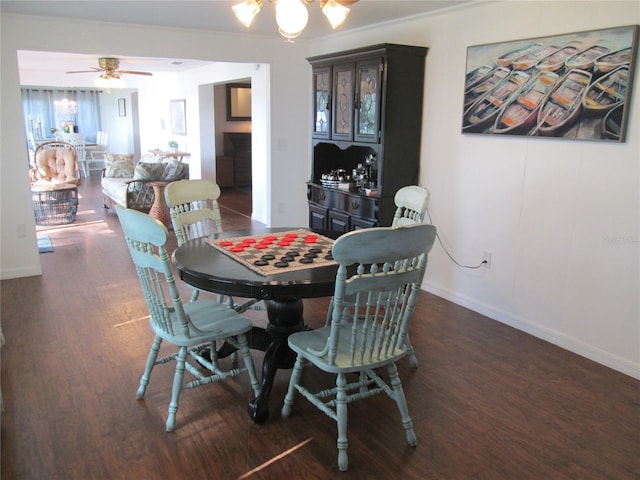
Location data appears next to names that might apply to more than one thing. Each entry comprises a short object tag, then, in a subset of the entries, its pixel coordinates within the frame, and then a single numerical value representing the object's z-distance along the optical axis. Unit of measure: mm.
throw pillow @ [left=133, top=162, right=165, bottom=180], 6375
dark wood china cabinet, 3977
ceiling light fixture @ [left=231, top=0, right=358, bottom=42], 2207
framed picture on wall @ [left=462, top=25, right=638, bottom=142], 2793
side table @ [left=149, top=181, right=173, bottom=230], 6355
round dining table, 2195
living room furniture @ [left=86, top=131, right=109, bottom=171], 13008
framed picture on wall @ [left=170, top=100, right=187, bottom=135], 9414
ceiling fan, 6738
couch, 6391
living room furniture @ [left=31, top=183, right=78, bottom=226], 6680
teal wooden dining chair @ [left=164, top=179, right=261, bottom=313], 3039
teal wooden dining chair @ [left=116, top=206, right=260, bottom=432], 2154
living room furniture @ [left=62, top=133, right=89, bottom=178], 12133
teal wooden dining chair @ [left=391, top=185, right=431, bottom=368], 2938
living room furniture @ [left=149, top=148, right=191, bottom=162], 8820
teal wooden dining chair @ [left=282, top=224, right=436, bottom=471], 1898
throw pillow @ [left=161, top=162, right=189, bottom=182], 6465
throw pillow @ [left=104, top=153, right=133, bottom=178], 7727
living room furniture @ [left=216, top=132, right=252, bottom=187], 9609
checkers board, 2438
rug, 5301
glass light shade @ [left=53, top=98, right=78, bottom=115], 13430
